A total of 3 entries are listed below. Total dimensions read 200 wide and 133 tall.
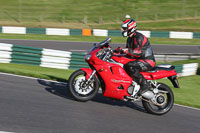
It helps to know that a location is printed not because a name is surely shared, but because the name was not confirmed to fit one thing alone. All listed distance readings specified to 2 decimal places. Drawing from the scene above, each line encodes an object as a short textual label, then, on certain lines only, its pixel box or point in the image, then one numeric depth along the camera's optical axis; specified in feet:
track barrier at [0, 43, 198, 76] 78.33
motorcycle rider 43.10
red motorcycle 42.82
